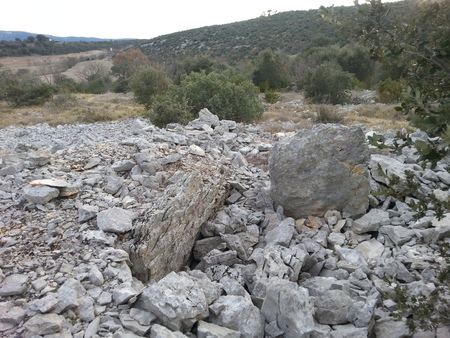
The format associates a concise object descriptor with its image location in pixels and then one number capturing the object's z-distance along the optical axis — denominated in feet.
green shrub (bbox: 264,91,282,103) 68.27
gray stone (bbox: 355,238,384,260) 12.95
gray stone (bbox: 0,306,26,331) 7.93
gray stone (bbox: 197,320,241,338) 8.55
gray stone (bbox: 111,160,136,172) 16.30
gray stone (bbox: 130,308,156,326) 8.52
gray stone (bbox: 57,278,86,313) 8.49
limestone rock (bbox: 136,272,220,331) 8.62
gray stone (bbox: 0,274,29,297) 8.84
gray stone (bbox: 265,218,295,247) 13.67
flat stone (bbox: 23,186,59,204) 12.90
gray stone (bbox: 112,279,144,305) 9.02
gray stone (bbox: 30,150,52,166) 15.85
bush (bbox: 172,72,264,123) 35.37
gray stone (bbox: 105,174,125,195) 14.74
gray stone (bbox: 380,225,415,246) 12.92
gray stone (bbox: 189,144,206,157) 19.08
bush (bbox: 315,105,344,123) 39.54
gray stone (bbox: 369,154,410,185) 15.87
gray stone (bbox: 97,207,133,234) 11.79
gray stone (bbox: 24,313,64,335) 7.77
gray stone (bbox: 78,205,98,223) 12.29
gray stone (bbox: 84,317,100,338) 7.91
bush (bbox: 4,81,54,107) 71.56
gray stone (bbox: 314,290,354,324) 9.79
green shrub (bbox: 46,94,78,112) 63.48
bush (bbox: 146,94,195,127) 32.86
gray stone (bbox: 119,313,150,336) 8.19
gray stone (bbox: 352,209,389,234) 14.20
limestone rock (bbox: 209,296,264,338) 9.24
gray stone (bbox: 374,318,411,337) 9.09
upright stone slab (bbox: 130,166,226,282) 11.55
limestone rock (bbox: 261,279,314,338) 9.04
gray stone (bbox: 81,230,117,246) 11.20
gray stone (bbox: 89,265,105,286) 9.55
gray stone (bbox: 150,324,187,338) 8.01
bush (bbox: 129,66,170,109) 58.94
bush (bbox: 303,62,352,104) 67.21
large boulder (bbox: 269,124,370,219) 14.88
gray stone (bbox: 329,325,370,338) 9.03
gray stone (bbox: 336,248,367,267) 12.36
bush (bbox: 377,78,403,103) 60.08
